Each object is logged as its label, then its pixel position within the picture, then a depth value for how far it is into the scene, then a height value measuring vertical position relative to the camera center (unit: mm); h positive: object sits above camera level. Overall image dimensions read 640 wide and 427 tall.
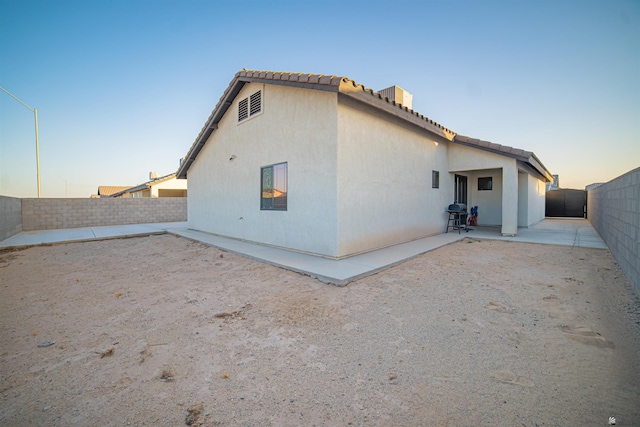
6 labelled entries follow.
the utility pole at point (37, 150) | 14695 +3042
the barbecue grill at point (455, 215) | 9938 -493
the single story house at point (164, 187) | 21812 +1438
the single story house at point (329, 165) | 6035 +1153
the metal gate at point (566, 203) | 17719 -42
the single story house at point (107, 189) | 38638 +2289
